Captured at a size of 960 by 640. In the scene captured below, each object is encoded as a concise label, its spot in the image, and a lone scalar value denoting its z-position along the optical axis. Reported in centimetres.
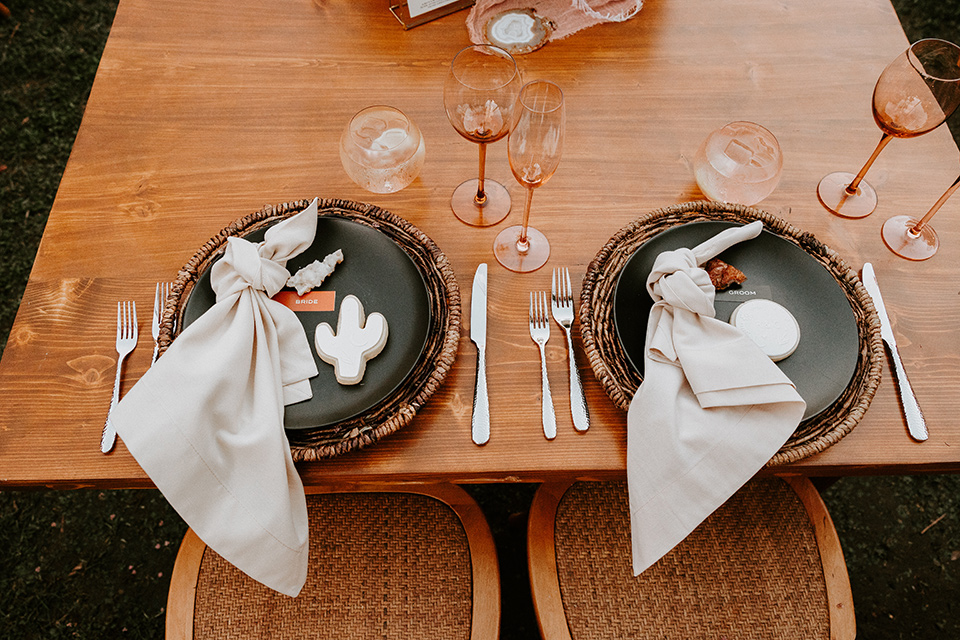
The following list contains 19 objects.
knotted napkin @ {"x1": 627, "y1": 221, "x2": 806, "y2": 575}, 71
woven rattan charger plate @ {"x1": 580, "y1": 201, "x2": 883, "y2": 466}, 75
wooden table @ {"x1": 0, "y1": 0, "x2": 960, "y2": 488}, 79
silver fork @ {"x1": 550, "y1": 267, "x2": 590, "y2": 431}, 79
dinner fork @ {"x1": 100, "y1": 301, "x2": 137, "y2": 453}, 78
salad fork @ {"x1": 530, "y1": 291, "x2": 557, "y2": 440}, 79
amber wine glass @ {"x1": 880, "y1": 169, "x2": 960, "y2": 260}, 93
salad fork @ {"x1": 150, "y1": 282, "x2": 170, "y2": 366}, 84
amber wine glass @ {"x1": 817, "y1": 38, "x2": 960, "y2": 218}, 85
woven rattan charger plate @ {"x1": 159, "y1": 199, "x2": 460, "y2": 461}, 74
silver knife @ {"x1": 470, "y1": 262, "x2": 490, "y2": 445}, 79
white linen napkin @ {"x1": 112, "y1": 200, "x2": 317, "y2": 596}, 68
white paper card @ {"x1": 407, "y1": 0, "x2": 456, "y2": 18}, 112
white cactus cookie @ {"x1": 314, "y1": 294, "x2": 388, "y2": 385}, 76
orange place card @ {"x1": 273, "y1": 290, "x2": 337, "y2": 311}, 83
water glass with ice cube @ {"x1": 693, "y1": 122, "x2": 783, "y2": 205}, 92
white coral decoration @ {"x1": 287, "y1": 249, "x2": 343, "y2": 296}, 83
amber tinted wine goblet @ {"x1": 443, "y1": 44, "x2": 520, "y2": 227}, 81
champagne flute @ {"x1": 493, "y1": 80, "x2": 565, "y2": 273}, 72
